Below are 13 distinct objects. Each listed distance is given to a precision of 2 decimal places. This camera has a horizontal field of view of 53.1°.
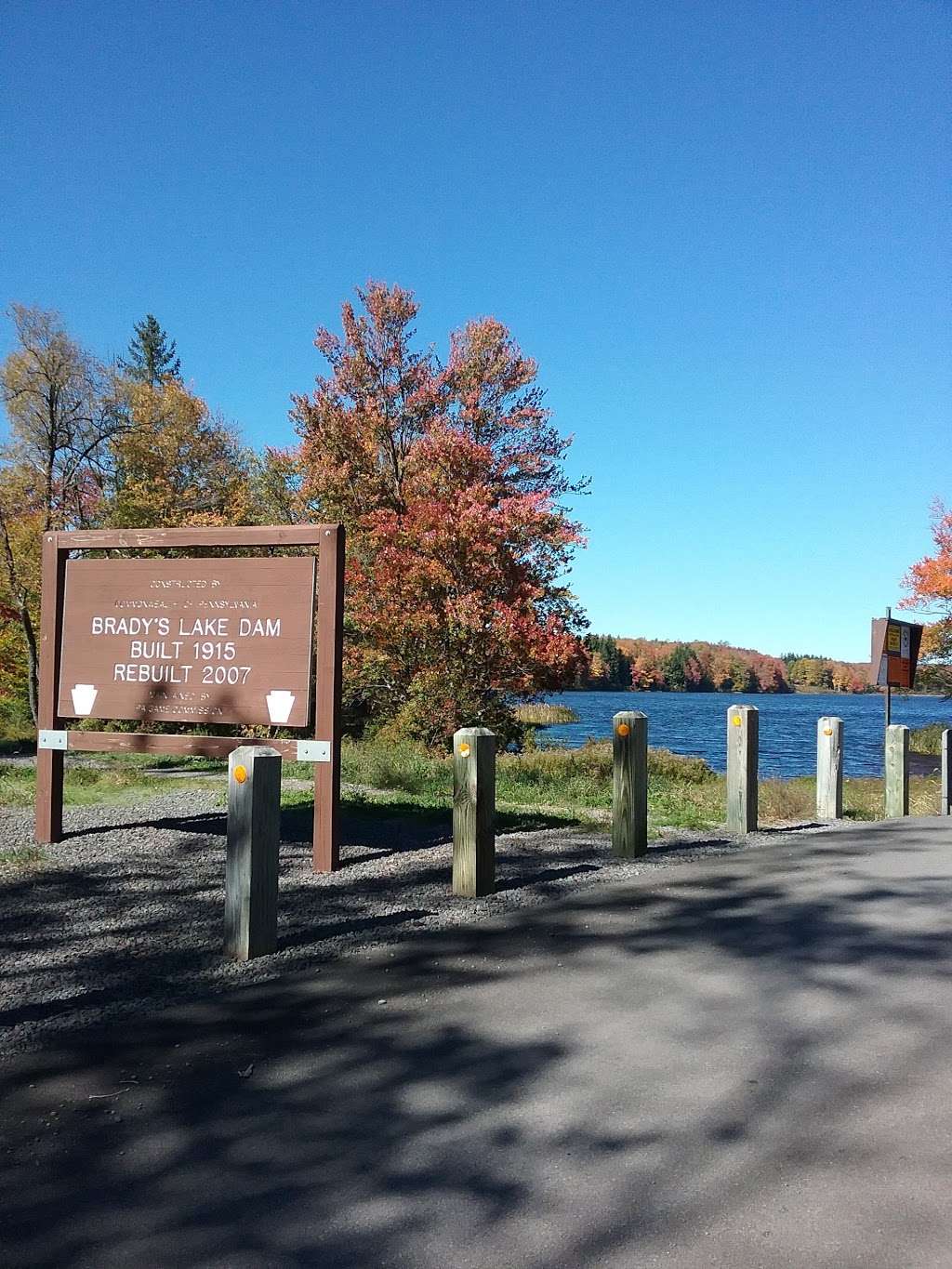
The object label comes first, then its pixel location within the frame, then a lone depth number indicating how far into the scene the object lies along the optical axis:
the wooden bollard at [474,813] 5.73
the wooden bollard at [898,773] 10.36
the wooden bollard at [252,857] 4.62
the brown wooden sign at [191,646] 6.82
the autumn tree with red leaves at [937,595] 30.47
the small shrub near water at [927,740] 31.16
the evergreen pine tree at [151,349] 53.25
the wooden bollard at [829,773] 9.55
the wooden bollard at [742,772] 8.38
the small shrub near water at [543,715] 20.25
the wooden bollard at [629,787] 6.90
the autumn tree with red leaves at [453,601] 15.77
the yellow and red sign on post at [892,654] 12.02
